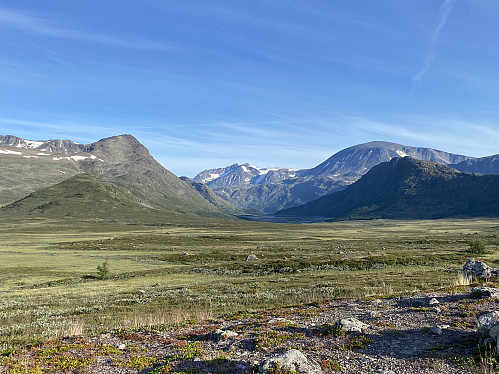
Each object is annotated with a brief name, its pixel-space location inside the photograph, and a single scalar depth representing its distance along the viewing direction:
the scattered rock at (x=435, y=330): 16.81
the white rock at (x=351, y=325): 17.55
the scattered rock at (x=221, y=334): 18.38
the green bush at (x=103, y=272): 59.06
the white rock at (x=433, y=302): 22.83
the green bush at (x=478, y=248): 77.94
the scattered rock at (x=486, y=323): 14.31
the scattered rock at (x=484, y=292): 23.59
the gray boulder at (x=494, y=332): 13.66
